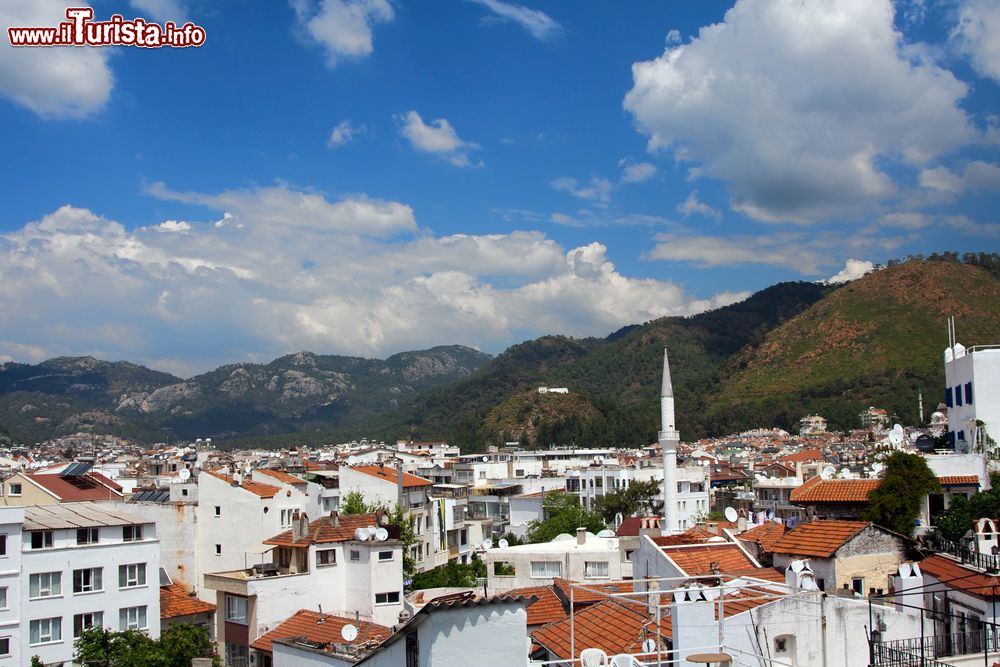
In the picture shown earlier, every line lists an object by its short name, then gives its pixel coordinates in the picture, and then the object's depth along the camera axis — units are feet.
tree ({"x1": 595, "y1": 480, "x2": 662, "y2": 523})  212.84
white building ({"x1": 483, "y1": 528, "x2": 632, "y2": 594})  131.85
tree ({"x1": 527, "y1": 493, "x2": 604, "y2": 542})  187.01
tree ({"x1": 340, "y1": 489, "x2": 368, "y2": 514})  165.08
